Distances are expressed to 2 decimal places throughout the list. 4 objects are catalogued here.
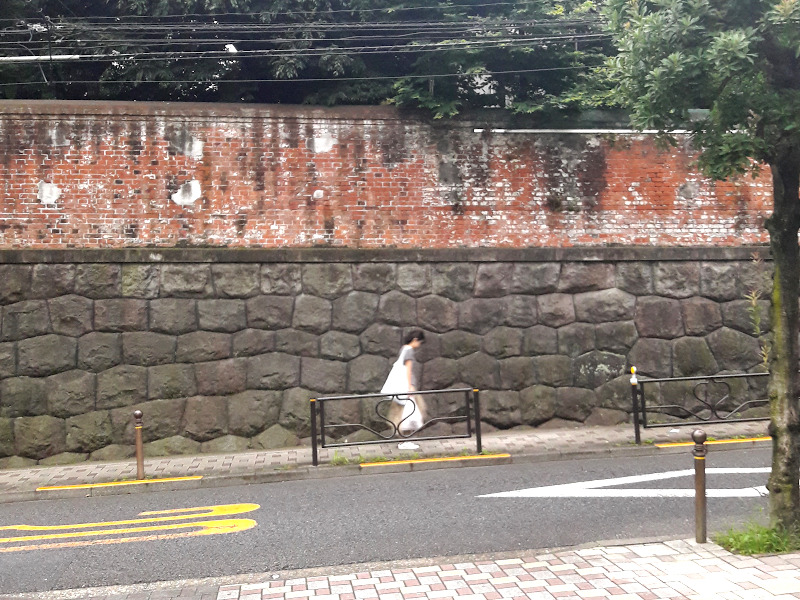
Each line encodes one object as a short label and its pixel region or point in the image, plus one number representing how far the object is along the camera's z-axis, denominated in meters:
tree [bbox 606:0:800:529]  5.47
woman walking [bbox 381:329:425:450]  10.19
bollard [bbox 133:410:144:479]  9.08
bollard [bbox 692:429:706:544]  5.53
